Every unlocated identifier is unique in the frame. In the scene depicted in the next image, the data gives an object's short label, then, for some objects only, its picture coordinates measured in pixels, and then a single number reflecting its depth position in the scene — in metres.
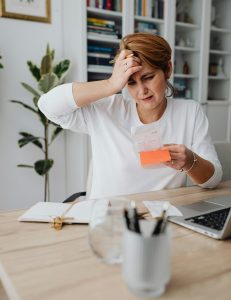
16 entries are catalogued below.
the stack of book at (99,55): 2.88
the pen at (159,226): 0.54
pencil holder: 0.52
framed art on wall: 2.60
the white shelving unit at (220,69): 3.60
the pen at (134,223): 0.55
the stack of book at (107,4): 2.81
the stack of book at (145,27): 3.06
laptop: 0.82
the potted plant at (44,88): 2.52
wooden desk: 0.57
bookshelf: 2.86
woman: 1.30
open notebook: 0.93
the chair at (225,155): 1.80
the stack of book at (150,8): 3.01
